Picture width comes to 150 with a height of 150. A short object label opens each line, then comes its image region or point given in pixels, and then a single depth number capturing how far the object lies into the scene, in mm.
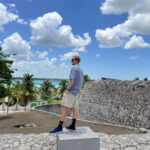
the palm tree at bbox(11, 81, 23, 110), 30747
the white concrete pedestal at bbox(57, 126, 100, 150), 4105
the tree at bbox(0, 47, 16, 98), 16844
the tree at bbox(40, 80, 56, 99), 48562
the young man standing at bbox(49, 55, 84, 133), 4439
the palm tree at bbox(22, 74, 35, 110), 35875
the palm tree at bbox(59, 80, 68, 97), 47375
